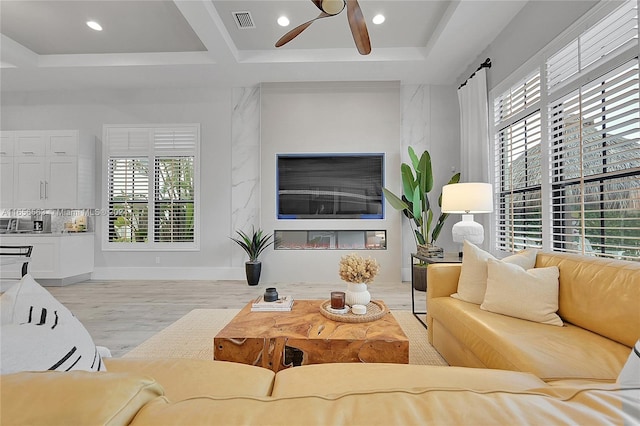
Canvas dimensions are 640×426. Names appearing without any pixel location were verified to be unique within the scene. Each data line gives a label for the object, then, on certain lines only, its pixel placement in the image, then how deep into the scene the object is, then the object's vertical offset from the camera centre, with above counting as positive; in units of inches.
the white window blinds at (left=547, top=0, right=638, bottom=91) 77.5 +51.6
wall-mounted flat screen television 181.2 +20.2
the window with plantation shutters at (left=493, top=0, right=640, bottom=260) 78.2 +23.8
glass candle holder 75.0 -21.0
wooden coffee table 59.6 -26.1
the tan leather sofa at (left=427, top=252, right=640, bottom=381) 48.1 -22.6
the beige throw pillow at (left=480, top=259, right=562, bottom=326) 65.9 -17.4
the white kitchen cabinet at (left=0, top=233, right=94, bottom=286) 163.0 -20.6
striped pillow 24.6 -11.0
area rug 85.0 -39.2
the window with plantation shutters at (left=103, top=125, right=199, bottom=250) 186.7 +19.6
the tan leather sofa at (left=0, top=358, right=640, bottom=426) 12.8 -9.1
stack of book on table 78.7 -23.5
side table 108.2 -15.2
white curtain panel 141.9 +45.8
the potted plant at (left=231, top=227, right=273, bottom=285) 169.5 -17.8
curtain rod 140.2 +74.3
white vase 77.7 -20.2
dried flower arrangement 76.7 -13.2
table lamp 107.0 +5.5
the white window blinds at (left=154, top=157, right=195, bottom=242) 186.9 +12.5
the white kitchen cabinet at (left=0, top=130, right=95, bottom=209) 174.9 +29.6
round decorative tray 69.4 -23.4
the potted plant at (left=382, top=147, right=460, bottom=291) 158.7 +11.5
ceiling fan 84.4 +60.5
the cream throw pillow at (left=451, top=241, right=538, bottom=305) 79.4 -14.0
